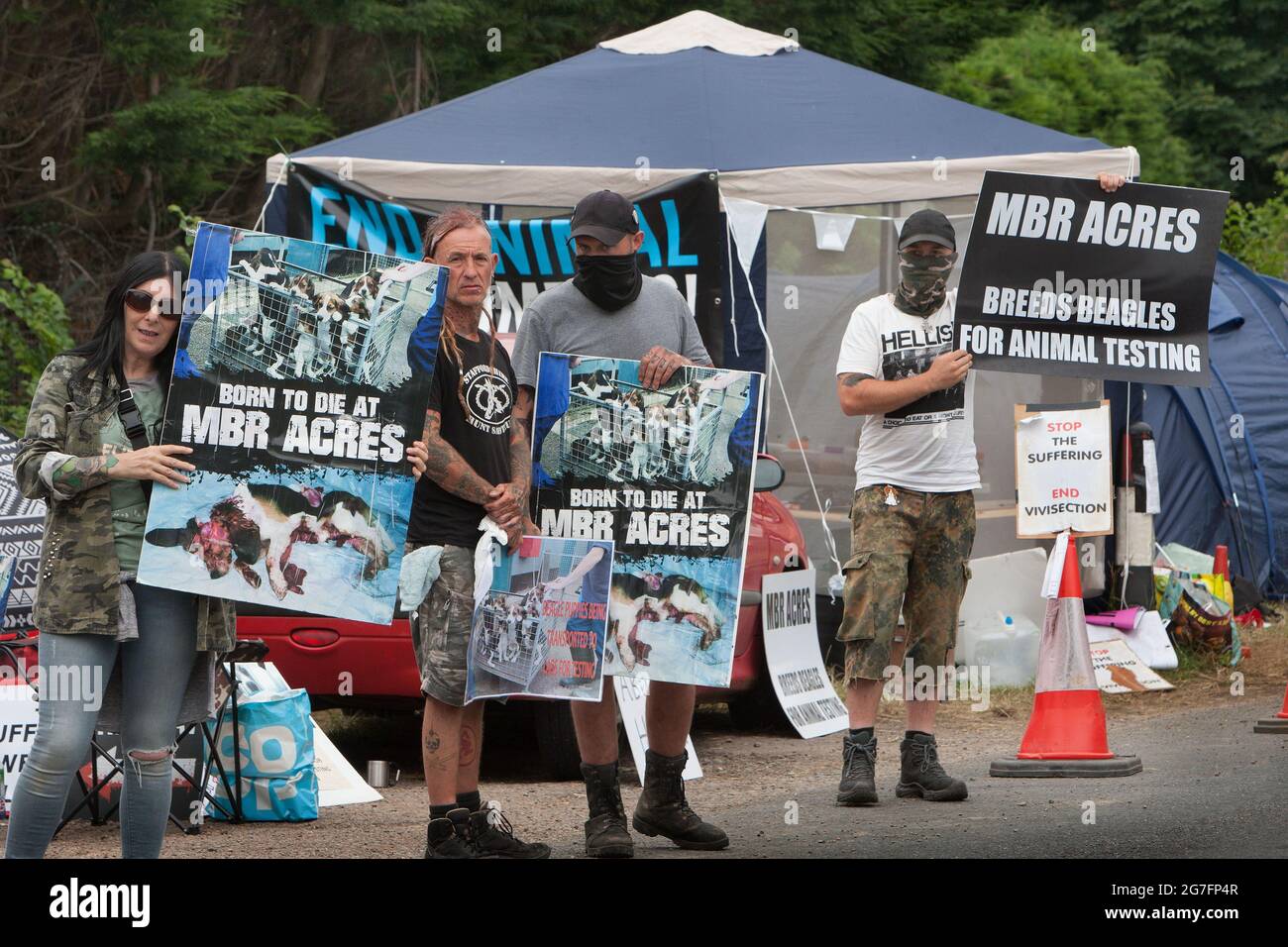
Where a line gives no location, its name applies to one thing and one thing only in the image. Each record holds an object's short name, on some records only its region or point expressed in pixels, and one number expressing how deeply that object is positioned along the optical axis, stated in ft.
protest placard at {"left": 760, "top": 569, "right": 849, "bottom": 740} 29.58
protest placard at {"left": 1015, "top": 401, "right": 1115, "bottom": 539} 31.01
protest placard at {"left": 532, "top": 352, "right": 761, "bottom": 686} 17.70
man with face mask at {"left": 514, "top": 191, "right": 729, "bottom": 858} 18.15
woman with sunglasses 15.01
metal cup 25.86
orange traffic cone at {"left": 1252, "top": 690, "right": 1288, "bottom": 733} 27.89
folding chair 21.54
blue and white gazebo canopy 35.09
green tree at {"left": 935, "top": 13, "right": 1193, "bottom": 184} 80.18
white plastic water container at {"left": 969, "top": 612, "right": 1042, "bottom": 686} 34.60
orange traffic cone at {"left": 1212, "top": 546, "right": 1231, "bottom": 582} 39.24
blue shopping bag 22.49
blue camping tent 43.06
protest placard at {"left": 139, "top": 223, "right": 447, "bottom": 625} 15.83
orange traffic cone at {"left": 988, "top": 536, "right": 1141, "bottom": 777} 24.59
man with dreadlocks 17.21
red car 24.53
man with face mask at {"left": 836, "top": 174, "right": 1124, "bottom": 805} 21.68
